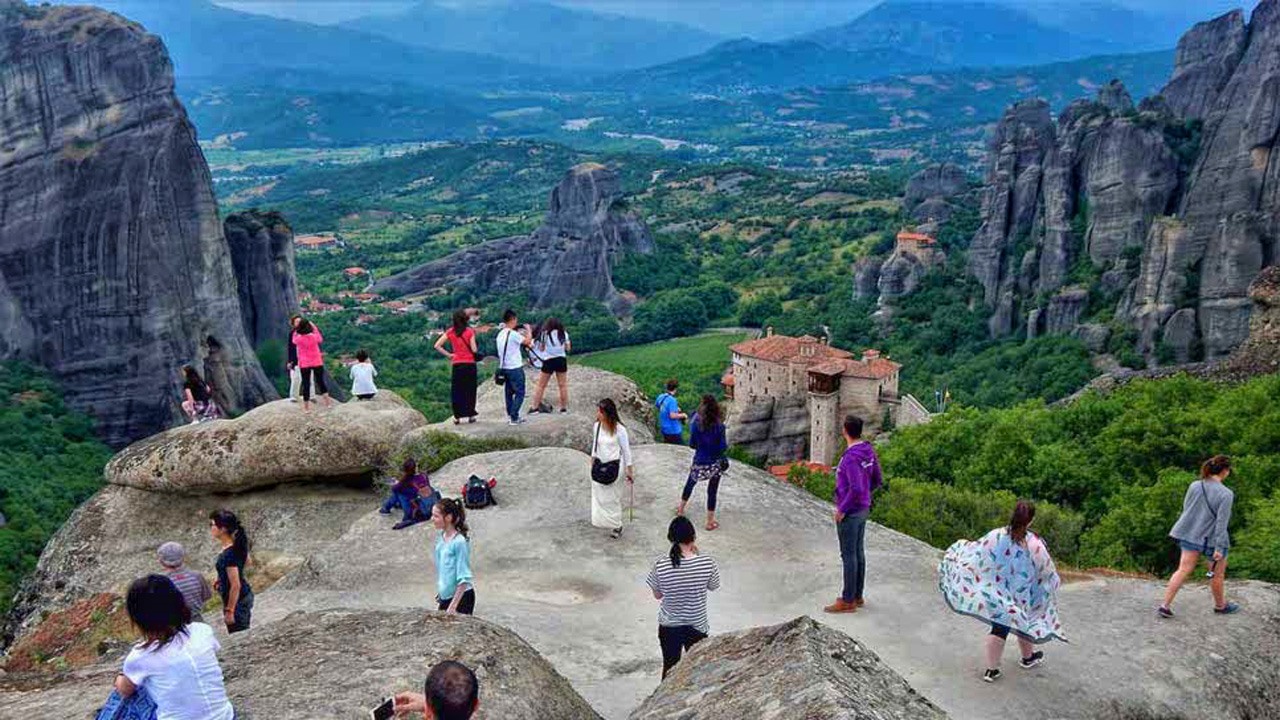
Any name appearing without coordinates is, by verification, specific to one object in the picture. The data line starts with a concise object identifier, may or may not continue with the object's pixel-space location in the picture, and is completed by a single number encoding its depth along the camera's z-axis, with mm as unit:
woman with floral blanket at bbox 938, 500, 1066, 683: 9938
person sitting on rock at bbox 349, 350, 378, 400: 21078
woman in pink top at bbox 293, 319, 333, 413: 19141
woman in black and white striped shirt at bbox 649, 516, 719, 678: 10102
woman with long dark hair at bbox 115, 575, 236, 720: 7016
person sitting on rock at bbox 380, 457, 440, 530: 15570
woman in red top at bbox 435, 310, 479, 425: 17953
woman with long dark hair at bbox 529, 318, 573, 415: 18953
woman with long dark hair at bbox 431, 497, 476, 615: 10672
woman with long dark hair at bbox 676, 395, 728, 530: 14000
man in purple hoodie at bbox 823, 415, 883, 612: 11570
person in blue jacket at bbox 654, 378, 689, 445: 17828
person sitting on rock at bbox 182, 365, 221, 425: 20750
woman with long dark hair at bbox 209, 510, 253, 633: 10203
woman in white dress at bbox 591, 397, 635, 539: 14084
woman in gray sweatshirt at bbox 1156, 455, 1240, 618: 11453
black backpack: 16250
